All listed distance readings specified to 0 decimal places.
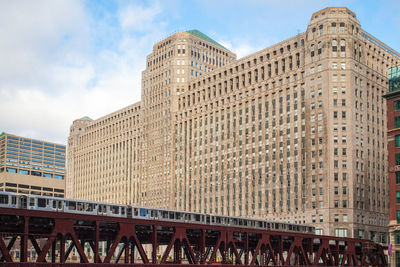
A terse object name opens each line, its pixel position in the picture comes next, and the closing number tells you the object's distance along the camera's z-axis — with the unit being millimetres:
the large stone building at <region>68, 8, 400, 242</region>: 138000
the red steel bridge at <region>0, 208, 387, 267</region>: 70312
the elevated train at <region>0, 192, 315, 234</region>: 71000
